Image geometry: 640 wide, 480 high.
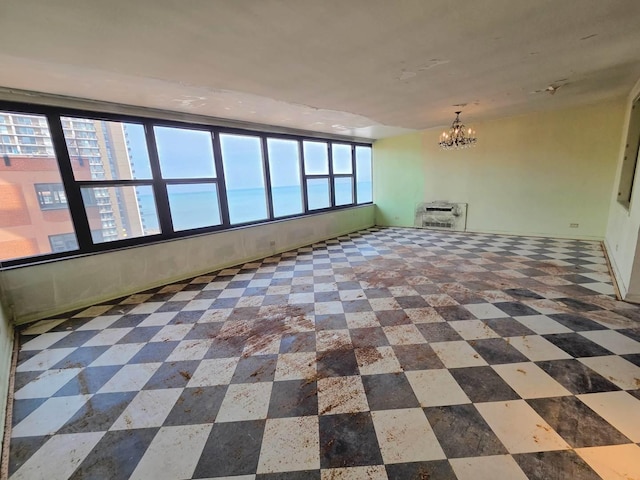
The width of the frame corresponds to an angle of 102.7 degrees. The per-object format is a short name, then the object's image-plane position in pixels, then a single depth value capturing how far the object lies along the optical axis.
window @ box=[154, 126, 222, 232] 3.74
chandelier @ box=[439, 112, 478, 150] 4.71
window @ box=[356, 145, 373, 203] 7.21
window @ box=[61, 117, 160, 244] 3.10
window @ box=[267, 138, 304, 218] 5.07
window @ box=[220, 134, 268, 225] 4.39
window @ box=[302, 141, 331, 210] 5.77
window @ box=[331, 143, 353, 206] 6.50
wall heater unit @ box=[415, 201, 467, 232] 6.18
